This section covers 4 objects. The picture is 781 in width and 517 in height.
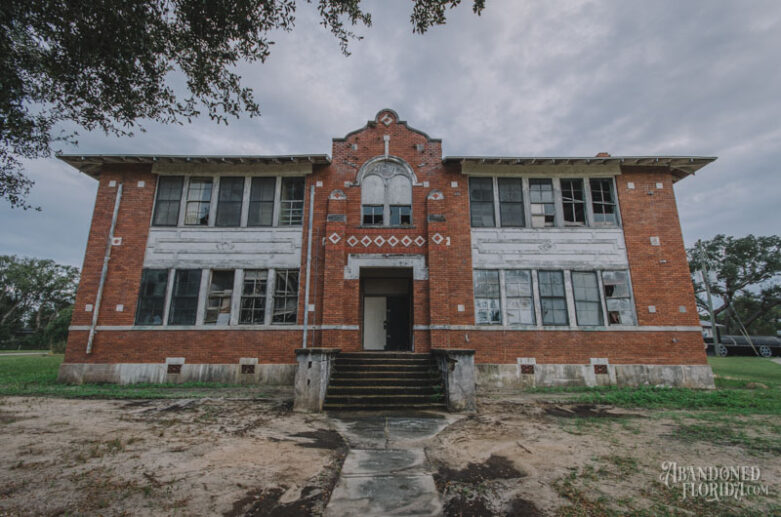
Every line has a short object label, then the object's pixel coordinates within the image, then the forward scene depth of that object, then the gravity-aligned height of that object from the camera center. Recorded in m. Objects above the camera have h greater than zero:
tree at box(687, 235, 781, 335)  32.28 +6.52
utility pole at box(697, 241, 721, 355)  18.91 +1.88
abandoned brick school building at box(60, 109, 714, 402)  11.01 +2.32
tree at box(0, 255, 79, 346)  39.91 +4.54
